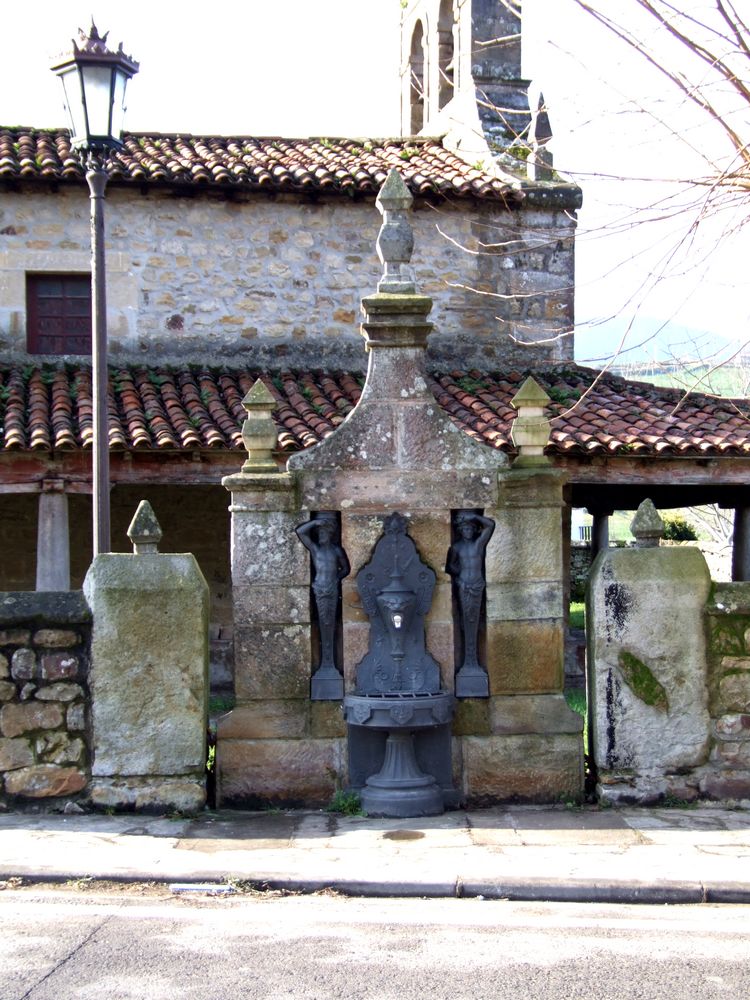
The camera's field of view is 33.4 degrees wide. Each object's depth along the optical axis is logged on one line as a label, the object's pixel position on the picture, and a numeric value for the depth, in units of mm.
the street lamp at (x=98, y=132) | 7605
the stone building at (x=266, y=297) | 15352
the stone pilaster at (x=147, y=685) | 6945
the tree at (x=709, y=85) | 6439
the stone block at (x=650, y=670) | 7172
